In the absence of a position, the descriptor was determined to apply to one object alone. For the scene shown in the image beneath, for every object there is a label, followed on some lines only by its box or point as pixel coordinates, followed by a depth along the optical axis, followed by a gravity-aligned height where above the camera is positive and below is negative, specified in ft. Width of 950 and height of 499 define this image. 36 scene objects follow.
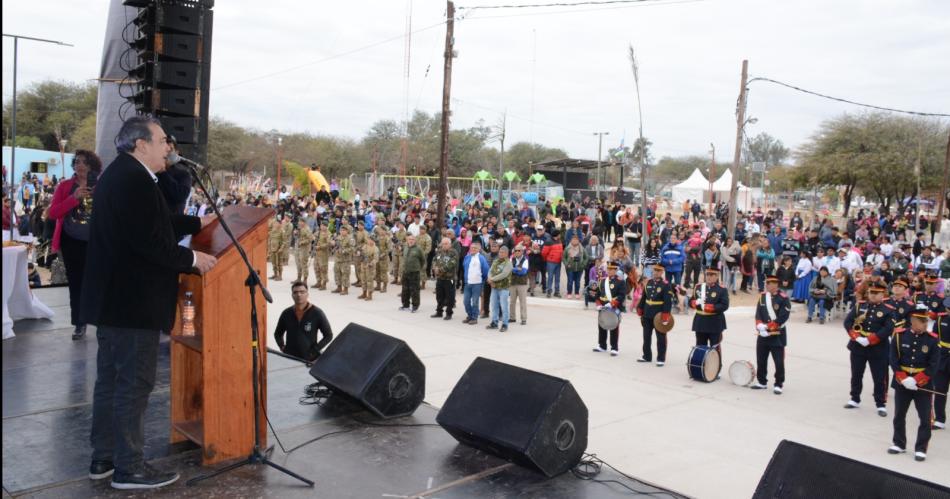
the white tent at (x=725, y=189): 141.68 +6.61
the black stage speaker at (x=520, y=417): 14.52 -4.21
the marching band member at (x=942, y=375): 26.53 -5.09
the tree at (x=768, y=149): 330.13 +34.27
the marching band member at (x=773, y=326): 32.55 -4.42
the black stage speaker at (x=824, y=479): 10.26 -3.58
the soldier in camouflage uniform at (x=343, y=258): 57.52 -4.20
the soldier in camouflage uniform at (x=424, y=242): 55.26 -2.54
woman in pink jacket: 21.52 -0.47
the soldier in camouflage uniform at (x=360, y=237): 57.41 -2.46
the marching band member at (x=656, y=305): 37.35 -4.34
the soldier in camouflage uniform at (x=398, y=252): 64.49 -4.00
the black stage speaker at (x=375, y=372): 17.71 -4.13
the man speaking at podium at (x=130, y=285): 12.30 -1.55
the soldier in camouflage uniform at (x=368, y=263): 56.08 -4.38
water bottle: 14.21 -2.25
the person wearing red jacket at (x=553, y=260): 59.31 -3.67
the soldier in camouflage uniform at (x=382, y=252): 58.54 -3.65
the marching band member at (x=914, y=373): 24.48 -4.66
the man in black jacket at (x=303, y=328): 27.14 -4.62
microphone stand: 13.10 -2.91
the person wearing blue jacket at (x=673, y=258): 57.26 -2.90
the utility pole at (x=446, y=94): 69.92 +11.14
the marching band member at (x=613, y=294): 39.91 -4.15
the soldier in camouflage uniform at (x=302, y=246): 61.62 -3.65
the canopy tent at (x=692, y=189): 150.20 +6.79
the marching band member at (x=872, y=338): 29.68 -4.38
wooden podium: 13.48 -2.76
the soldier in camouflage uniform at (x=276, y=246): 65.26 -3.96
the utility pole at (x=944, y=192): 90.77 +5.14
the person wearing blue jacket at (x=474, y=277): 47.98 -4.36
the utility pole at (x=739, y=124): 75.72 +10.20
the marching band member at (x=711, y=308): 34.83 -4.05
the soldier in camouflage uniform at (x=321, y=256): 59.62 -4.35
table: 25.45 -3.67
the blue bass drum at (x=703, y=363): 34.04 -6.56
